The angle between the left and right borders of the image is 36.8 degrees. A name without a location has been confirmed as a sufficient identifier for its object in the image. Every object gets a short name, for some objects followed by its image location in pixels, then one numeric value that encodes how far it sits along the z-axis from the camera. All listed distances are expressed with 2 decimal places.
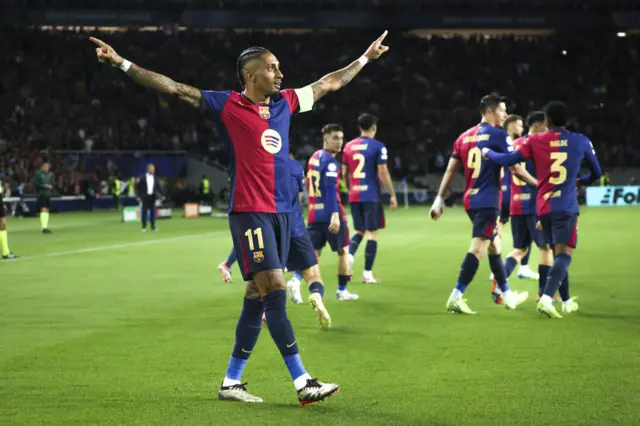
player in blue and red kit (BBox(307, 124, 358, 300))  12.51
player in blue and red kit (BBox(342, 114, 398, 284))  14.53
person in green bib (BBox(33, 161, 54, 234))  28.00
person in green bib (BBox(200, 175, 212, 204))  45.00
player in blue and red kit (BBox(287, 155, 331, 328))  9.69
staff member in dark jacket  29.12
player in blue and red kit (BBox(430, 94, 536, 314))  11.01
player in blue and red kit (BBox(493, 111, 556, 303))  13.00
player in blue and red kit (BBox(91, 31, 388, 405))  6.41
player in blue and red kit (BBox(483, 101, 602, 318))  10.52
